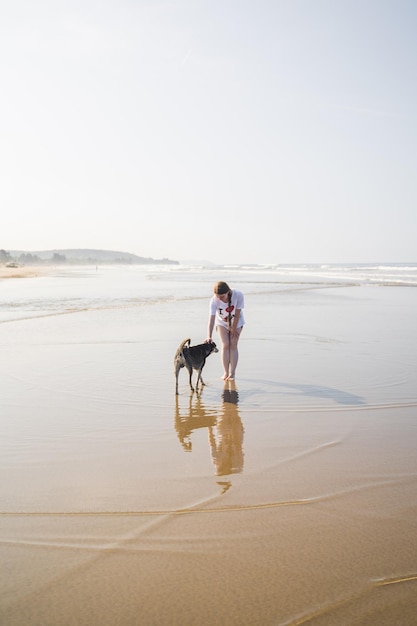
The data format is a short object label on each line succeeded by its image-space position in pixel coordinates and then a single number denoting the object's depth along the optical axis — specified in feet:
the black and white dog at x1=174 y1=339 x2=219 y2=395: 22.56
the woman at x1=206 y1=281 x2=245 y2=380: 25.17
